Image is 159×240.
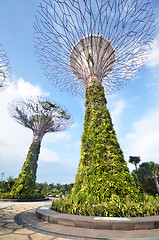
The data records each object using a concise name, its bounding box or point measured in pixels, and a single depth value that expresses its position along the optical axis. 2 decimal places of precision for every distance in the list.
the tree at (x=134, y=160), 27.37
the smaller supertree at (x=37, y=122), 12.38
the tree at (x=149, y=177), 20.34
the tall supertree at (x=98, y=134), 4.62
